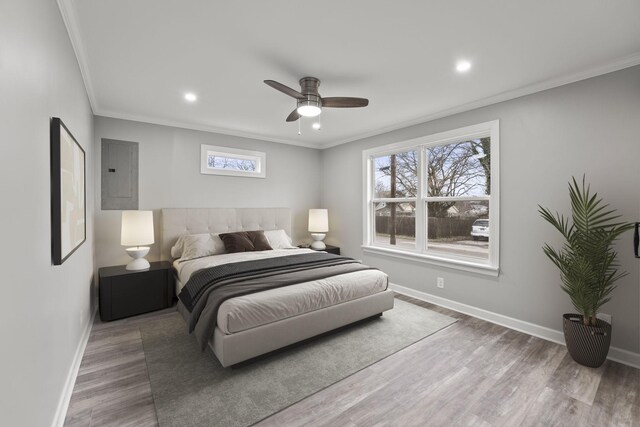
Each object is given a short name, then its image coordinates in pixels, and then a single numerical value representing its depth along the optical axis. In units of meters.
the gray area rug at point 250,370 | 1.88
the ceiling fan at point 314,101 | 2.67
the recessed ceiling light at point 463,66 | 2.50
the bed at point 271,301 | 2.31
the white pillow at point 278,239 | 4.59
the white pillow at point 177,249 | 3.97
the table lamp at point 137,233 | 3.43
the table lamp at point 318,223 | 5.21
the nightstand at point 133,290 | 3.20
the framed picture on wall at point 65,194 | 1.60
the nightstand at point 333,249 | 5.15
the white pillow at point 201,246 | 3.82
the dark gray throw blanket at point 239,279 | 2.44
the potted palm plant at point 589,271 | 2.33
